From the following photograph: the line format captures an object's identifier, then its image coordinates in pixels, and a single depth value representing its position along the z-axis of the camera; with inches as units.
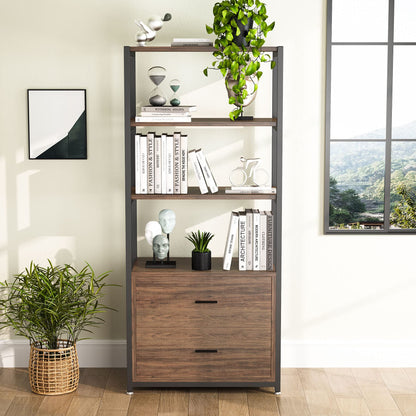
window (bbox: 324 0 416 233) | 153.1
